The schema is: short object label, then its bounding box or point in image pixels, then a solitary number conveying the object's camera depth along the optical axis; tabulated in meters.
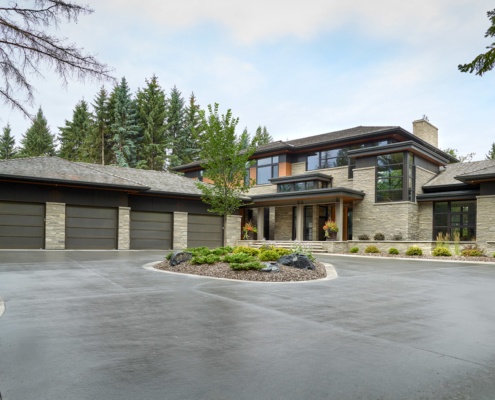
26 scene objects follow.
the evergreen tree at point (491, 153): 49.77
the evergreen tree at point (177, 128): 50.31
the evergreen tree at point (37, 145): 52.22
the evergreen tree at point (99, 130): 46.03
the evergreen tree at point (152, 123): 46.31
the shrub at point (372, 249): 22.15
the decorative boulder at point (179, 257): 12.55
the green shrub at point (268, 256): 12.65
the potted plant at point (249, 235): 29.64
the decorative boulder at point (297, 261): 11.71
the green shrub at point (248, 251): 13.67
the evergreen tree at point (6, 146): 59.56
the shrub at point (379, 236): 23.58
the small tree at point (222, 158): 14.46
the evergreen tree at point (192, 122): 50.38
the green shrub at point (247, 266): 10.70
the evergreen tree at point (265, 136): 70.00
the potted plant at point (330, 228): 24.06
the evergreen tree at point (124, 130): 44.25
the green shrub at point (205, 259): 11.95
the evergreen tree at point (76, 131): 49.94
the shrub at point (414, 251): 20.41
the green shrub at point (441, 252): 19.41
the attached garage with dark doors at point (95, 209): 19.52
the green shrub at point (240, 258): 11.02
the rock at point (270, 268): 10.64
